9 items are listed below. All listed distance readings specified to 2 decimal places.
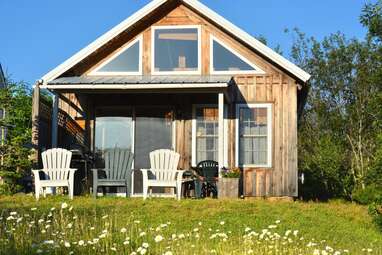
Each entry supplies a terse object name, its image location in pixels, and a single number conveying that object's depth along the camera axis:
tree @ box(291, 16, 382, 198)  18.08
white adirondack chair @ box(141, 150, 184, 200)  11.01
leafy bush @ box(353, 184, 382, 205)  12.65
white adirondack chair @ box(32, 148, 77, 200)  11.30
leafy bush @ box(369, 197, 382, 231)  9.09
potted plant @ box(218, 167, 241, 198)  11.45
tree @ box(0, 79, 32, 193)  11.90
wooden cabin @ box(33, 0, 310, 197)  12.91
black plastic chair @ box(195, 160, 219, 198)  12.57
